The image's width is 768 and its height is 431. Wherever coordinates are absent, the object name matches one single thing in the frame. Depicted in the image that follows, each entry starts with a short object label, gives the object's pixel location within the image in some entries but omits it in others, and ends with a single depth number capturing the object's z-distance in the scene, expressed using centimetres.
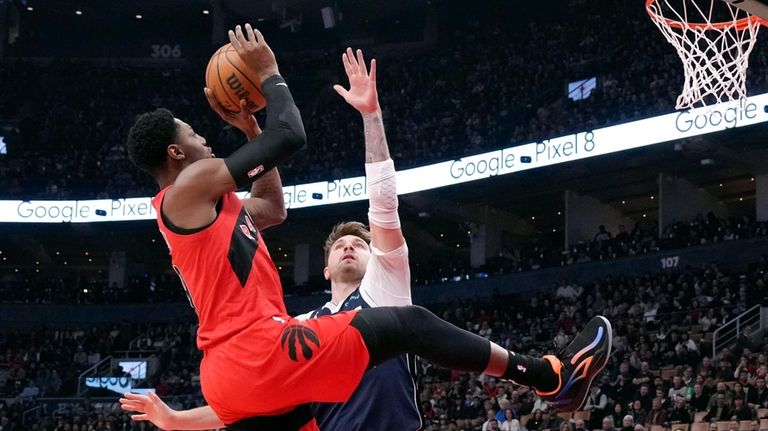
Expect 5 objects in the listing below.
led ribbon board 2177
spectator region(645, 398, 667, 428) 1475
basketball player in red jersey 381
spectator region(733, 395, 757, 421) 1391
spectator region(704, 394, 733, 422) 1423
